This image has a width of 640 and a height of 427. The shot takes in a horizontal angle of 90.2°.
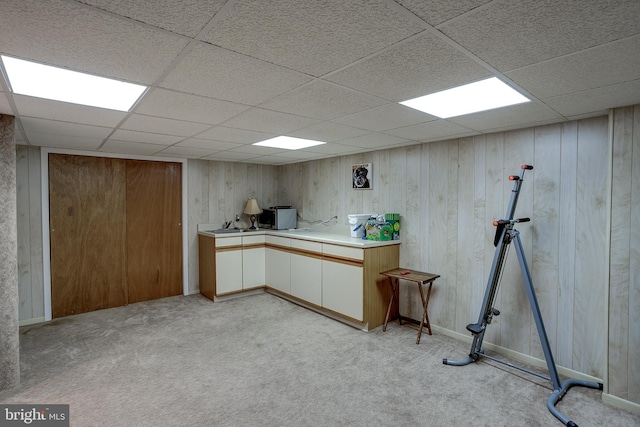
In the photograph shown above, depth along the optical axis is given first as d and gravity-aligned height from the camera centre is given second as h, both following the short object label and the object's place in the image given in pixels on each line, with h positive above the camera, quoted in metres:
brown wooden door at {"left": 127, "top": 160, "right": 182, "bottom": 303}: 4.55 -0.37
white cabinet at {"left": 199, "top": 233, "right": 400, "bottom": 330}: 3.61 -0.90
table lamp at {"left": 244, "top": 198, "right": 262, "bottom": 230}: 5.36 -0.06
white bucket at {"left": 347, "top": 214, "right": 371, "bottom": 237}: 4.11 -0.23
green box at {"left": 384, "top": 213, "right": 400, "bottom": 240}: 3.87 -0.23
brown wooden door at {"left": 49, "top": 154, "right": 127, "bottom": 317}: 4.00 -0.37
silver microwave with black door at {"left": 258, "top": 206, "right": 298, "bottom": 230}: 5.26 -0.22
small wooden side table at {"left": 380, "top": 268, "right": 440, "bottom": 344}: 3.31 -0.83
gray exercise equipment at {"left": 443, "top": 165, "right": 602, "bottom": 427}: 2.45 -0.86
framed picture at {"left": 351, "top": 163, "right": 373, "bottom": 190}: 4.24 +0.39
